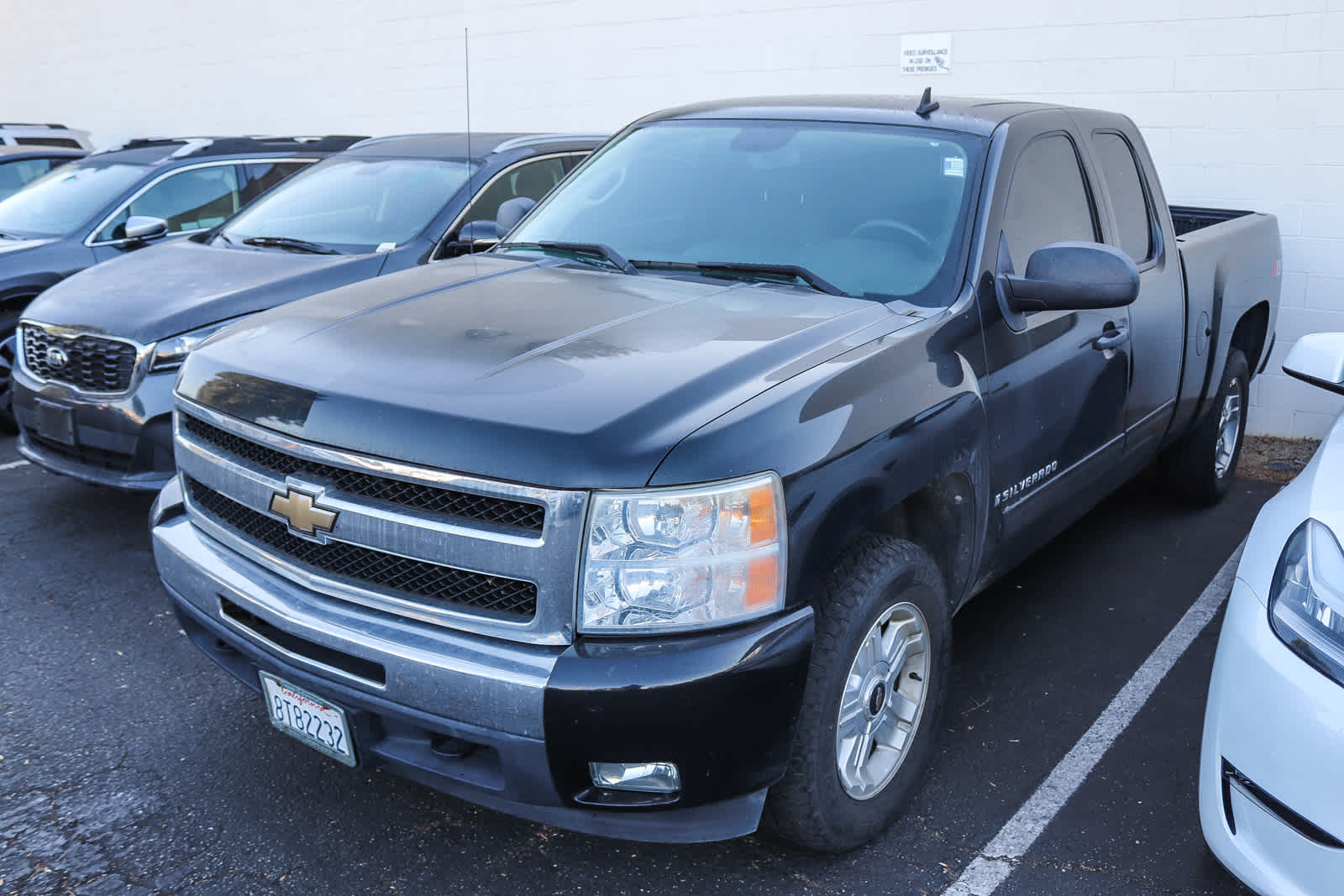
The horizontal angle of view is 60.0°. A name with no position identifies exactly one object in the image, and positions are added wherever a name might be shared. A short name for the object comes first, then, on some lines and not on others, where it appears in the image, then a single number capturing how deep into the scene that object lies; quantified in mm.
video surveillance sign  7699
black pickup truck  2342
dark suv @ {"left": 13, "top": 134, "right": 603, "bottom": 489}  4758
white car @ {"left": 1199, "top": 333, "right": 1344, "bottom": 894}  2162
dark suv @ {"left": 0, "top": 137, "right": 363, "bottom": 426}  6551
